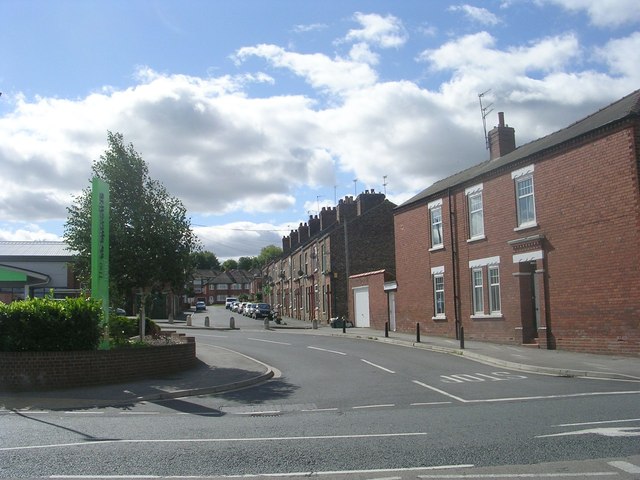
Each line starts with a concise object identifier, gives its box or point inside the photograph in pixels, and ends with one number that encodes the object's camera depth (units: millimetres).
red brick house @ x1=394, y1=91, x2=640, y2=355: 18406
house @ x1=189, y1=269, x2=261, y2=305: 139750
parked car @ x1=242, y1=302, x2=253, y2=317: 63541
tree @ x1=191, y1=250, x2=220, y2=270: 153275
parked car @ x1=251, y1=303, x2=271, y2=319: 59625
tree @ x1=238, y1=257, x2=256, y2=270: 162500
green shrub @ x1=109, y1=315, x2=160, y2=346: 18047
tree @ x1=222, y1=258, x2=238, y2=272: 165500
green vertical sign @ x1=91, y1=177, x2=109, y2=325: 15945
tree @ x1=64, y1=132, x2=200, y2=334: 18516
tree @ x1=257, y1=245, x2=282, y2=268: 128575
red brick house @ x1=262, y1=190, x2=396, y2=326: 45062
